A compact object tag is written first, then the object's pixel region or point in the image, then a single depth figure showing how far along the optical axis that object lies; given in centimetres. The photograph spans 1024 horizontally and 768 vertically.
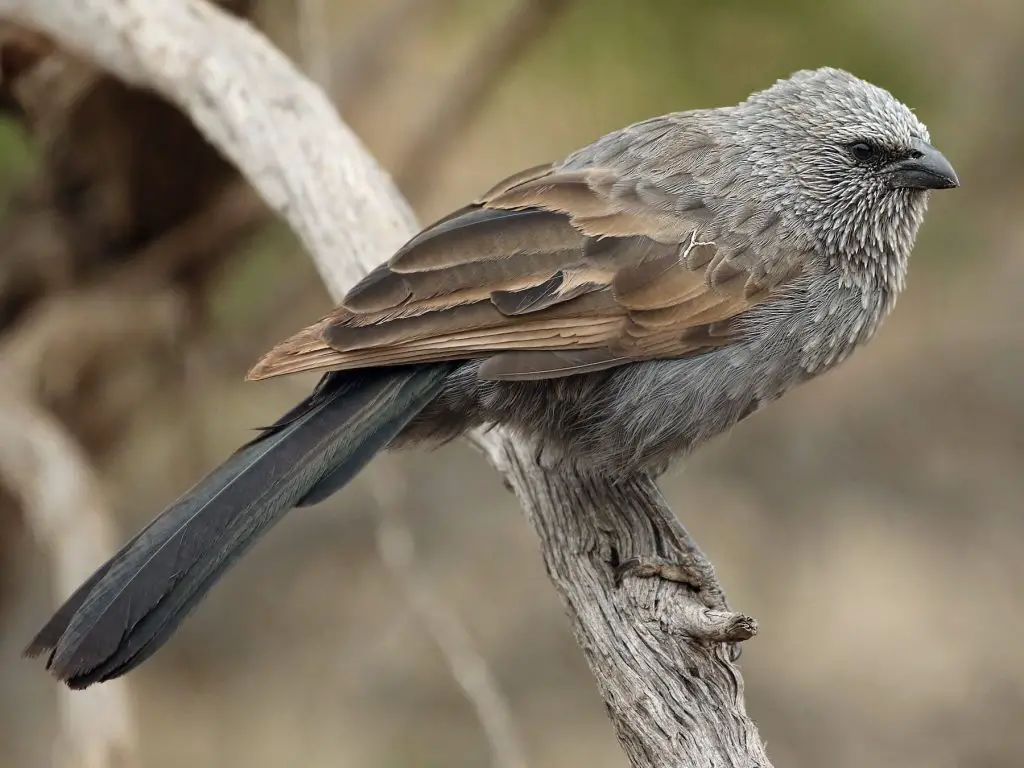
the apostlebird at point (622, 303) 523
